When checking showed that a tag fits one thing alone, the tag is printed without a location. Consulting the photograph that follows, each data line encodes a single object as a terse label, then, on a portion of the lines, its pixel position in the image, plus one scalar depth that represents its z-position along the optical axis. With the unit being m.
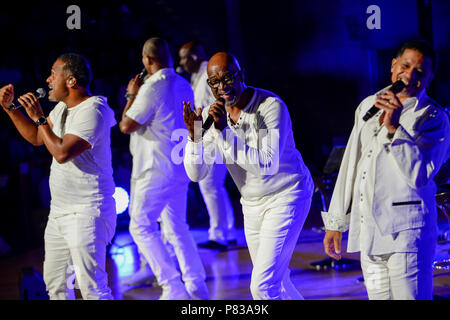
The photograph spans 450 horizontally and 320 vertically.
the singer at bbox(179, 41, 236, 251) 11.45
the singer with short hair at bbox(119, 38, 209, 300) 8.58
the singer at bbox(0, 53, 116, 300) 6.98
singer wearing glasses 6.19
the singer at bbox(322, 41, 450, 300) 5.01
